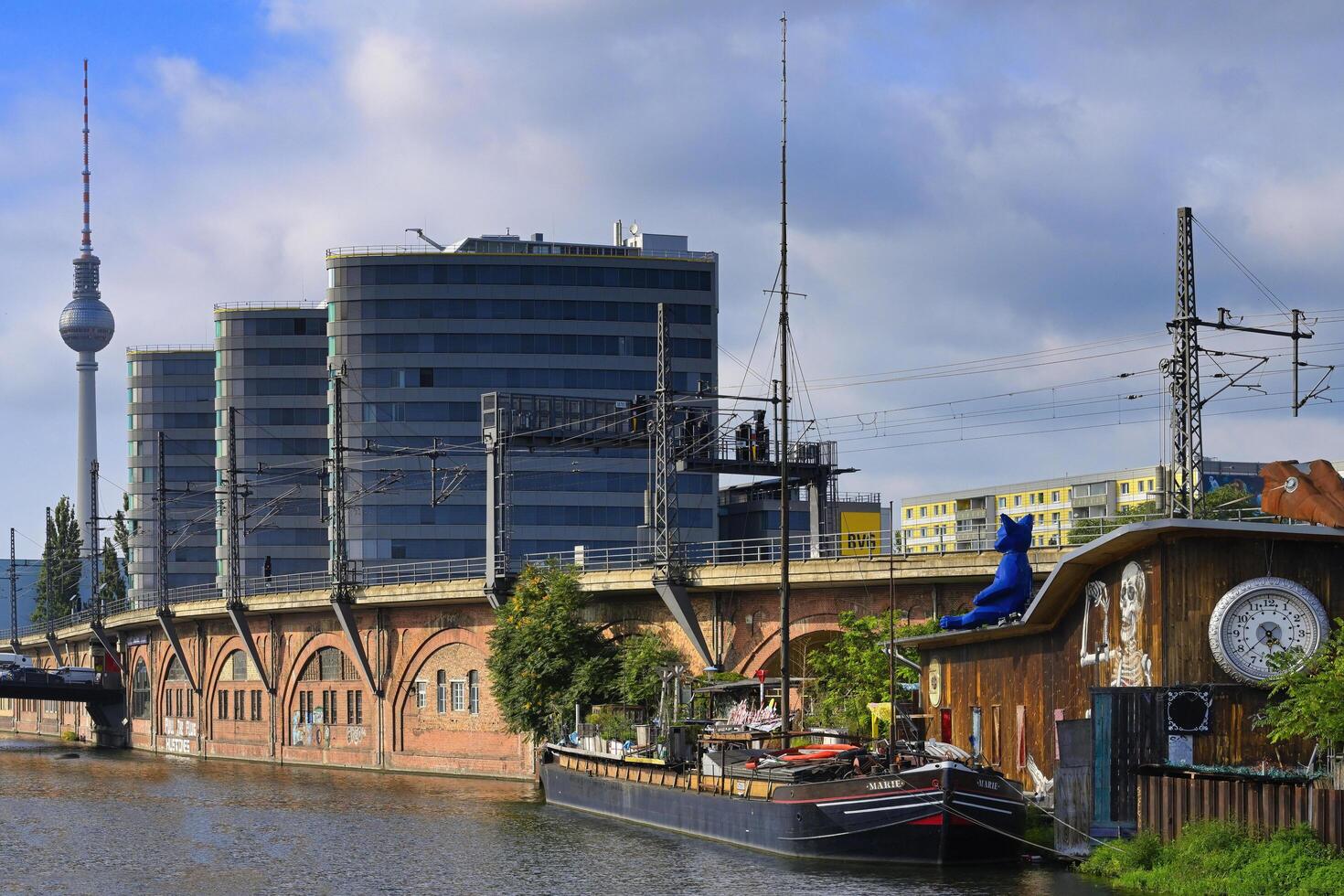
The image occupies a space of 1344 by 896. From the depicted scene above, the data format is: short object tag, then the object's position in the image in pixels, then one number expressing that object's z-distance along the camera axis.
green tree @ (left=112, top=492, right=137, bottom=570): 159.55
